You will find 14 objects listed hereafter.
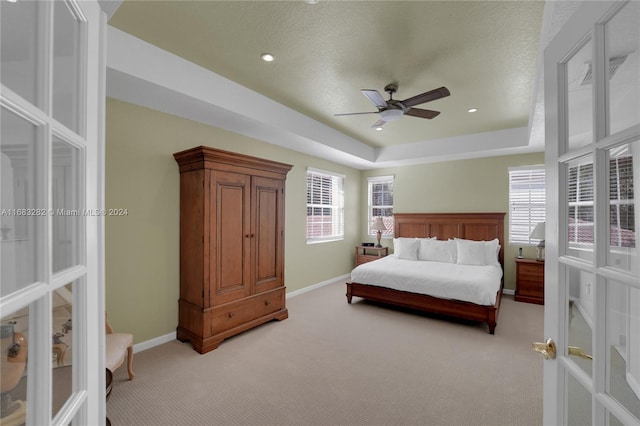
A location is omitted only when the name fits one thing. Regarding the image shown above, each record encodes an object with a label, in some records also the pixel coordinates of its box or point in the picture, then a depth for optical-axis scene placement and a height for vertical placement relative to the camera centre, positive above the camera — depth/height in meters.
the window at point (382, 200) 6.38 +0.29
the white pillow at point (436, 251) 4.98 -0.67
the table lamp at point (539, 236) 4.41 -0.36
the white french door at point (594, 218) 0.73 -0.02
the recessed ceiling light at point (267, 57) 2.54 +1.39
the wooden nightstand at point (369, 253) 6.07 -0.87
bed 3.53 -0.87
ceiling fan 2.59 +1.07
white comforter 3.50 -0.88
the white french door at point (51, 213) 0.52 +0.00
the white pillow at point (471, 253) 4.66 -0.66
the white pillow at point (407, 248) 5.22 -0.66
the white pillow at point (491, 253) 4.67 -0.67
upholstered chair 2.07 -1.03
